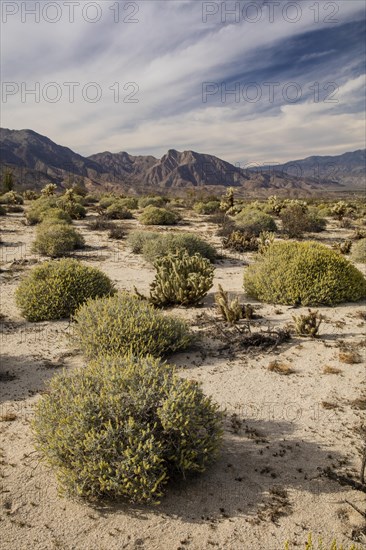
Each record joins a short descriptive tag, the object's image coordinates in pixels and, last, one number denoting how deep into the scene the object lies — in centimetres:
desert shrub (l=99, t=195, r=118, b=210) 3061
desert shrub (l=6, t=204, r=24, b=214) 2632
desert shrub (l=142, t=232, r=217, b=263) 1286
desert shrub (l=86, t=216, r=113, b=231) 2009
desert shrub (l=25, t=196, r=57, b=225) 2144
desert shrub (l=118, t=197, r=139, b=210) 3083
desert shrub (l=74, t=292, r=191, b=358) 587
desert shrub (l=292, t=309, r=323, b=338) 687
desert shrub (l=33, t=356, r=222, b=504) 327
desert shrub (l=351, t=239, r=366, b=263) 1320
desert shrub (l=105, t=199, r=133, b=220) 2497
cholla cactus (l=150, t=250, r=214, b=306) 863
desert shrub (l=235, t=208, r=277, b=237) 1912
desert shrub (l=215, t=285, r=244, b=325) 752
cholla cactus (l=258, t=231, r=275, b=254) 1088
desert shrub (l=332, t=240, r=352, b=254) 1465
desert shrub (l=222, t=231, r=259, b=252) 1520
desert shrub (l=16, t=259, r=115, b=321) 792
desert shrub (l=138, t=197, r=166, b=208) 3159
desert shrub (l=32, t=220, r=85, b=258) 1399
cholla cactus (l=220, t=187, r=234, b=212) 2854
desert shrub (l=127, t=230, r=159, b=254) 1459
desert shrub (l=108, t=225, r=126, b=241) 1775
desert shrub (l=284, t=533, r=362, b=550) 295
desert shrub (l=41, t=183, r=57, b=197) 3285
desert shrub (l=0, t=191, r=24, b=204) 3030
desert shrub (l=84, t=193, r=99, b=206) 3339
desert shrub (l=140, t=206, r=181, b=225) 2230
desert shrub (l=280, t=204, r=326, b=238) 1869
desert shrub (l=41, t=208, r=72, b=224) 2062
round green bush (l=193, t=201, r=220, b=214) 2943
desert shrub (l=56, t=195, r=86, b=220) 2402
